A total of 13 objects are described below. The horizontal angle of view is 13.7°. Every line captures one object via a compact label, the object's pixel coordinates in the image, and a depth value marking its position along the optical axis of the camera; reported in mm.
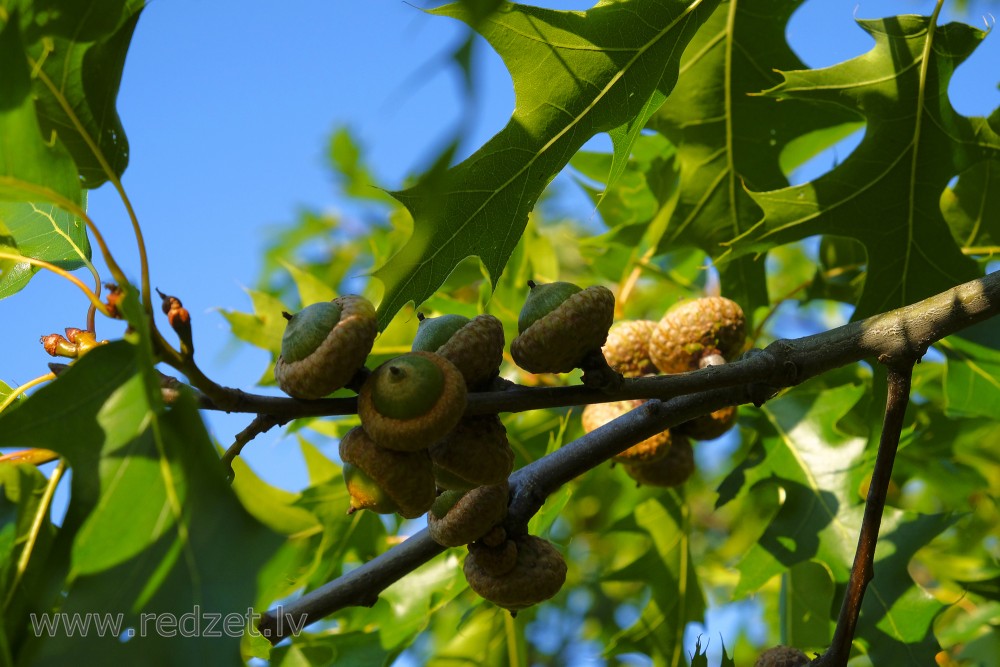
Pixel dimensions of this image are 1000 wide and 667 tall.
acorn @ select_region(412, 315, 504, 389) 644
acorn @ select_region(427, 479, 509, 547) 659
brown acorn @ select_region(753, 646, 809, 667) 688
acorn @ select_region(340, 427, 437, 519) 637
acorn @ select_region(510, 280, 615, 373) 646
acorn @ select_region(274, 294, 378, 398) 634
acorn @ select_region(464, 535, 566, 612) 667
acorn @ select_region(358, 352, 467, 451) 630
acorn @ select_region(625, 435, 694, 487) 726
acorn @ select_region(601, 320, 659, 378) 735
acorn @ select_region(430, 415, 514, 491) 642
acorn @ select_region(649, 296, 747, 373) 720
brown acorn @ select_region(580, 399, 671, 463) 717
